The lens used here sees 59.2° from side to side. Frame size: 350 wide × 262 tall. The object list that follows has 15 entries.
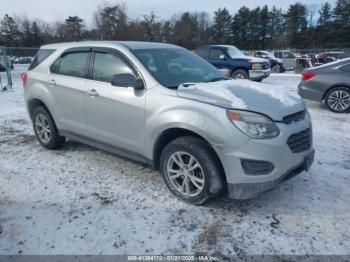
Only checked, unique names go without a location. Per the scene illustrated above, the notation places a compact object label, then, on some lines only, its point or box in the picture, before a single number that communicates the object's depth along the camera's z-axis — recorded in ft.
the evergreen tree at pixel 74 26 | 208.23
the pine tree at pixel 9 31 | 210.59
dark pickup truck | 42.55
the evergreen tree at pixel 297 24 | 220.84
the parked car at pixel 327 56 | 81.16
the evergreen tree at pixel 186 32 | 203.41
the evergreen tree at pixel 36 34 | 204.97
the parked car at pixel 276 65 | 72.88
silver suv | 9.83
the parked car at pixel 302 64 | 62.15
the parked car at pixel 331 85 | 24.83
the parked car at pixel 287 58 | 84.50
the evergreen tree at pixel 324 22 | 214.90
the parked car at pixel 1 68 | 67.12
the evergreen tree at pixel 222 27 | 238.68
